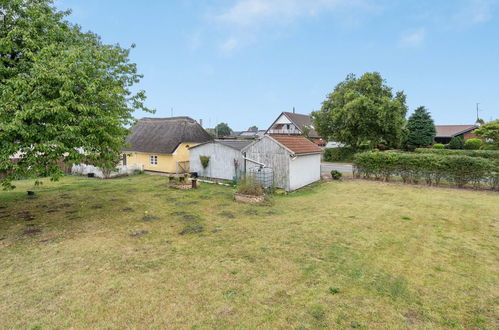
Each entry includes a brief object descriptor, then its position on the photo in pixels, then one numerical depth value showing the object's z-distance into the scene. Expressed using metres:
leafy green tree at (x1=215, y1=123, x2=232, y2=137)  92.11
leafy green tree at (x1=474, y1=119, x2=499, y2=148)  29.88
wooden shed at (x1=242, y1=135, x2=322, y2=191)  15.21
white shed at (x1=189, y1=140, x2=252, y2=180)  18.23
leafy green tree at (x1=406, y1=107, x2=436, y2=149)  38.66
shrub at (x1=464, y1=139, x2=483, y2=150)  35.72
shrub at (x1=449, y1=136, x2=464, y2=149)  36.00
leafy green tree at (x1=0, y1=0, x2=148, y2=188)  7.08
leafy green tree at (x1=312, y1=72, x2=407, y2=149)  29.91
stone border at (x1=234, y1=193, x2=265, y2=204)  12.36
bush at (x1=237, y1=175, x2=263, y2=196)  12.68
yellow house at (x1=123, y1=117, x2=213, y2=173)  22.55
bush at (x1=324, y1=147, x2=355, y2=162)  34.25
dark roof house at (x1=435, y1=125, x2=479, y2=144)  45.03
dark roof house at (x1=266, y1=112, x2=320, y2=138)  46.44
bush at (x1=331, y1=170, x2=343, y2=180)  19.34
